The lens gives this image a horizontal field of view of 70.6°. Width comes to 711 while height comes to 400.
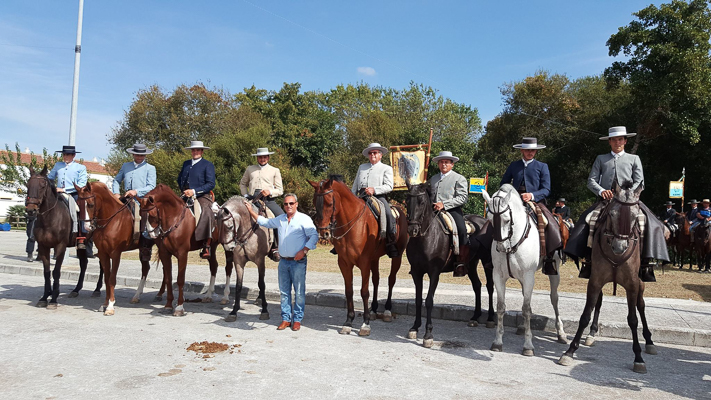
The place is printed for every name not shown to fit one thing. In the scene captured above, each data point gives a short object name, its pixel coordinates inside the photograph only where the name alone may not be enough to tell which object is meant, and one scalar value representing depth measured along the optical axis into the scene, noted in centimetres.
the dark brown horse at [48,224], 950
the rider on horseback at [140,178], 1009
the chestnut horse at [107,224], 921
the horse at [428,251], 725
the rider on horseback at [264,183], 1017
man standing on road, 832
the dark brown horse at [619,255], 650
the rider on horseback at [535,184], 777
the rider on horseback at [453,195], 843
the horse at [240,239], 883
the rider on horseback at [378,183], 868
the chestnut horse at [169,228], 898
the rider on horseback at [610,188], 679
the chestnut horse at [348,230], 776
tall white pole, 1614
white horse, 710
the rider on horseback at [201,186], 980
